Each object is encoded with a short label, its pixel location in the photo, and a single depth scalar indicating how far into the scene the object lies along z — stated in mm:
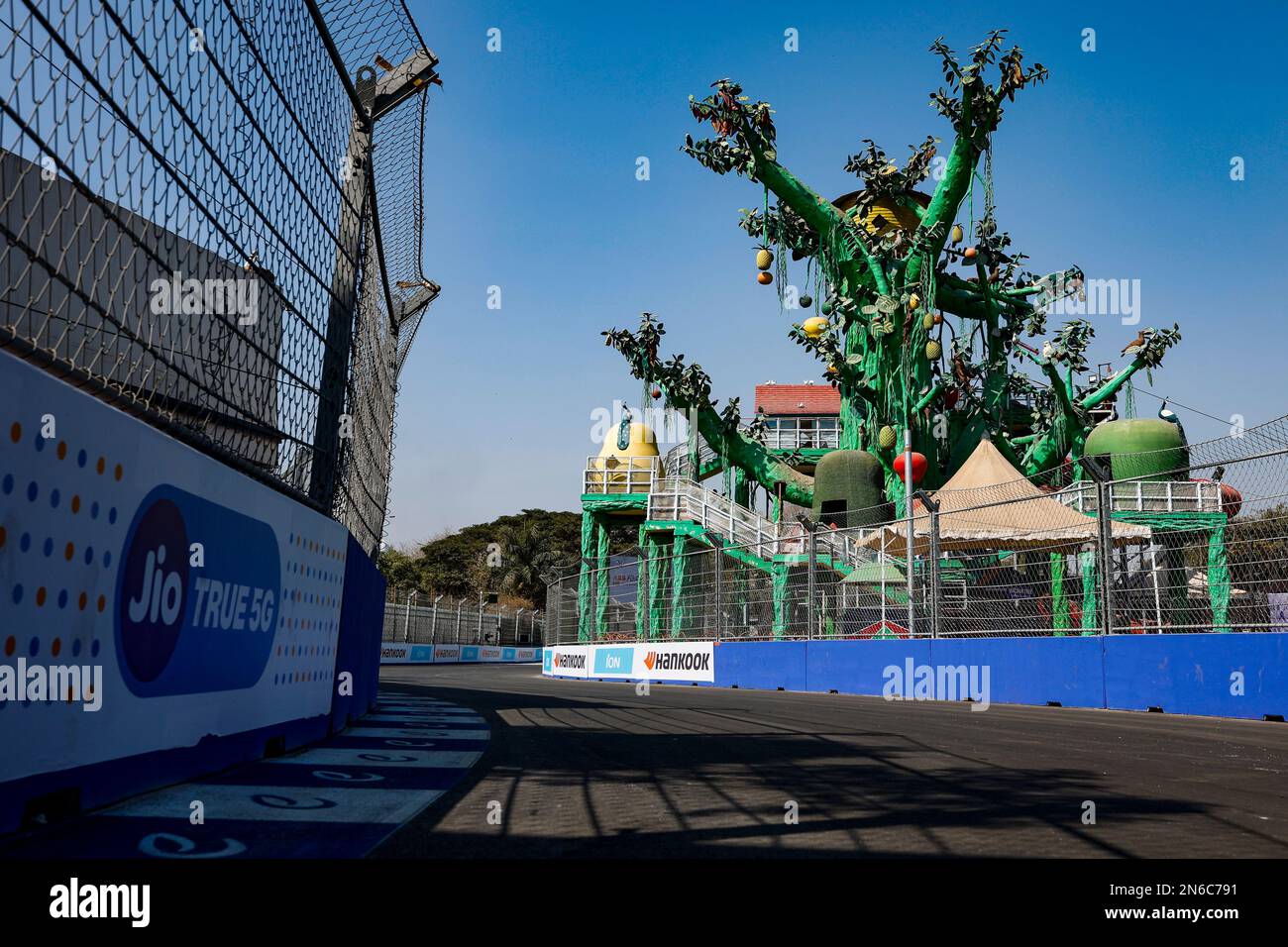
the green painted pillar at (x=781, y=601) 18359
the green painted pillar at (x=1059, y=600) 12328
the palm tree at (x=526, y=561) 68125
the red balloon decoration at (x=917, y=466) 28172
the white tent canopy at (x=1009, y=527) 12312
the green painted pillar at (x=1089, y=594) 11984
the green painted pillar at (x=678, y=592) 22234
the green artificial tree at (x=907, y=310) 29141
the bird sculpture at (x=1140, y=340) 32531
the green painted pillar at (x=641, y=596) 24219
